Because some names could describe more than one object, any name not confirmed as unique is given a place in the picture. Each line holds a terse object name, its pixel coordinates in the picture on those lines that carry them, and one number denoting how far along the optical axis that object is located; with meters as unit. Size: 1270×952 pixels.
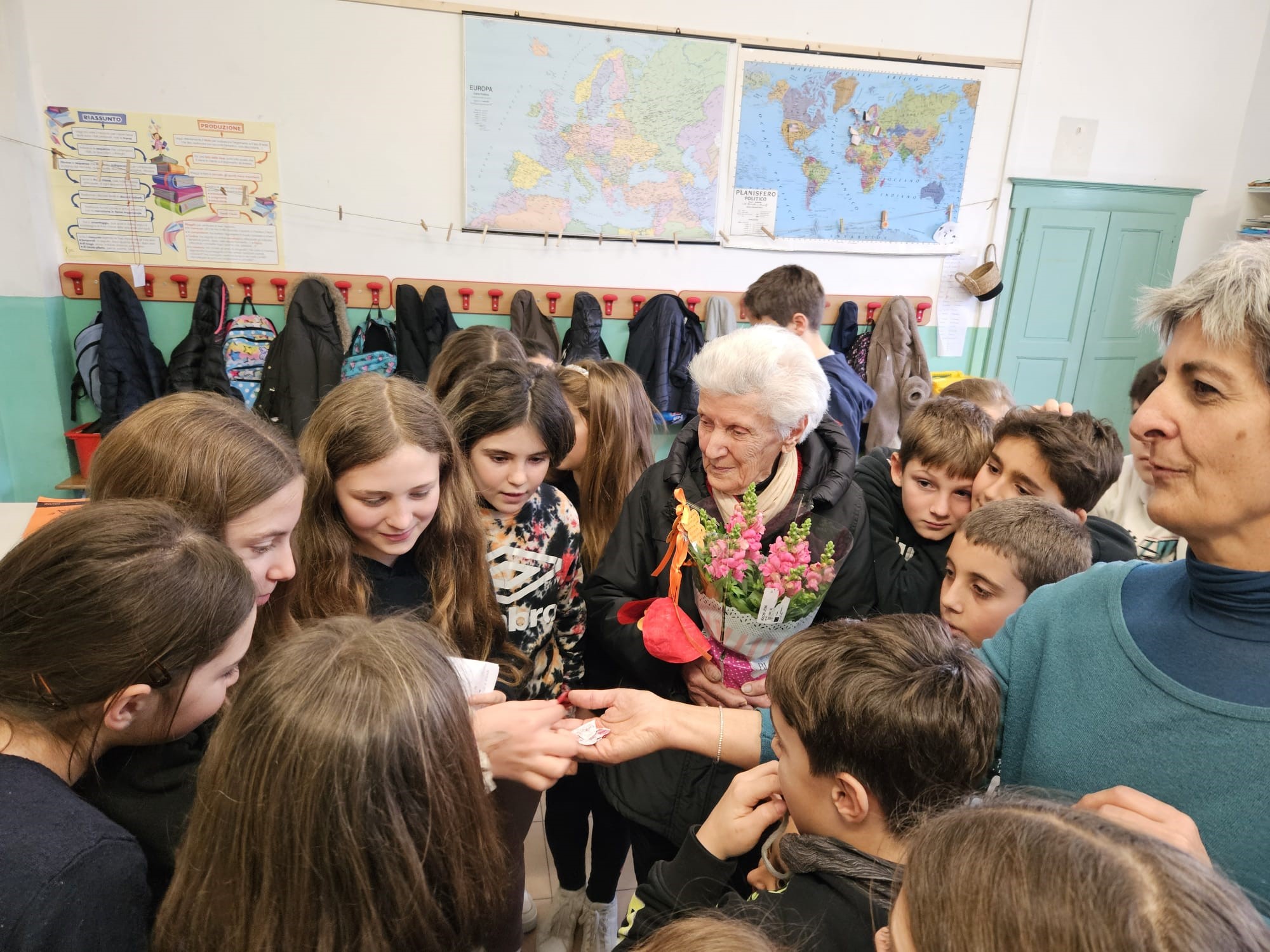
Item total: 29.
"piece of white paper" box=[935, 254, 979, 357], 5.15
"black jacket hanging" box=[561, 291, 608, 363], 4.50
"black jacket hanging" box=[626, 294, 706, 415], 4.55
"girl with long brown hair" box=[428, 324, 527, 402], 2.23
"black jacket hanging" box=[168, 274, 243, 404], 3.95
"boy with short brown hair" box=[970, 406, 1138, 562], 1.70
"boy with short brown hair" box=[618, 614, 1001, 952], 0.94
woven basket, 5.02
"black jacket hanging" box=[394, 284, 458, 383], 4.29
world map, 4.65
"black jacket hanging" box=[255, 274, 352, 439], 4.03
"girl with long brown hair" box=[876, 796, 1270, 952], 0.52
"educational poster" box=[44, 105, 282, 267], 3.89
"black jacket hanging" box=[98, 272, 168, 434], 3.88
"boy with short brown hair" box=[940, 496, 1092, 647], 1.51
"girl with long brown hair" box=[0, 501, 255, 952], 0.81
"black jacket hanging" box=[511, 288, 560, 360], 4.43
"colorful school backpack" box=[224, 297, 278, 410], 4.09
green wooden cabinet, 5.18
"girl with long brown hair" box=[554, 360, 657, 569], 2.41
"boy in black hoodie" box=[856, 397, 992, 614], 1.85
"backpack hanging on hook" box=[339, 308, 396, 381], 4.24
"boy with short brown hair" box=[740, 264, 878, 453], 3.23
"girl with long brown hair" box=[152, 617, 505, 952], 0.82
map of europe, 4.23
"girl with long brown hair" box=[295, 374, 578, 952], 1.57
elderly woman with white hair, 1.69
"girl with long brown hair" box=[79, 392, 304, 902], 1.29
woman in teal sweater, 0.83
